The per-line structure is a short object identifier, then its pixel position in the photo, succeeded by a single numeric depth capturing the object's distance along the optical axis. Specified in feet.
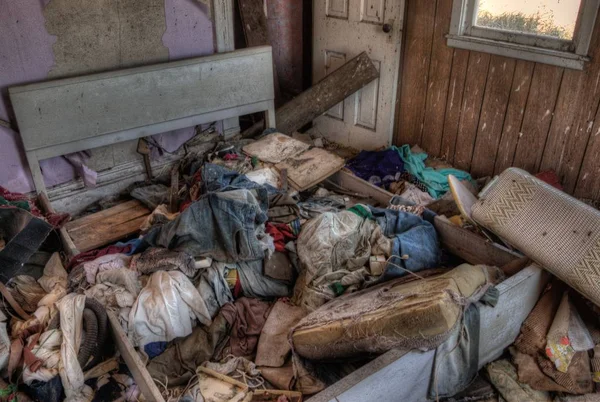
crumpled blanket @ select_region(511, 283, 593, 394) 7.23
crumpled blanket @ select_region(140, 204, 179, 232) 10.20
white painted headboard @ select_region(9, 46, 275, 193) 10.17
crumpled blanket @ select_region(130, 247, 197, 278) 8.54
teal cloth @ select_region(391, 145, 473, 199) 12.22
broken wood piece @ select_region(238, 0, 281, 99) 13.51
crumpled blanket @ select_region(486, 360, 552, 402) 7.36
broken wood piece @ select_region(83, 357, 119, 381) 7.60
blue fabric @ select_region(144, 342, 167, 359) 7.91
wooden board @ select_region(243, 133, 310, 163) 12.26
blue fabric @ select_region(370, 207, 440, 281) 8.44
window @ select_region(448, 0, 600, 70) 9.65
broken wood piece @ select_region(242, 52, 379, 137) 13.61
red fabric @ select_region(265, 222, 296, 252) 9.31
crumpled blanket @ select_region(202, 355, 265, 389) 7.62
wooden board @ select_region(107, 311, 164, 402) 6.65
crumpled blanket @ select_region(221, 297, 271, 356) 8.22
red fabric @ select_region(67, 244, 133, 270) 9.41
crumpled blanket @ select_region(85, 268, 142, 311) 8.15
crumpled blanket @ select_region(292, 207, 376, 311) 8.46
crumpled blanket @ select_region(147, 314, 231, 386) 7.78
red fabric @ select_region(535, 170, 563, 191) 10.43
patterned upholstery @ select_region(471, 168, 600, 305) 7.21
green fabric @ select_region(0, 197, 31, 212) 9.70
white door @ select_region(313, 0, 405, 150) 13.20
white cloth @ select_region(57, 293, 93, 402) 6.94
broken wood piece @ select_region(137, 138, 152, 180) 12.22
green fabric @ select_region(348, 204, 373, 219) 9.55
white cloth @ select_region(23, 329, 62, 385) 6.81
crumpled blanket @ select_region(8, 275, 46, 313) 8.66
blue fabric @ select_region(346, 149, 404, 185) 12.82
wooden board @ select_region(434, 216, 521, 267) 8.78
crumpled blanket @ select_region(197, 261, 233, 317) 8.48
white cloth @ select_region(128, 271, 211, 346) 7.84
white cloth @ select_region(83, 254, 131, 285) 8.63
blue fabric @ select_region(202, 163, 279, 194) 10.43
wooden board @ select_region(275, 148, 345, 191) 11.59
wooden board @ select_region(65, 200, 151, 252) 10.29
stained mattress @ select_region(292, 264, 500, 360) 5.54
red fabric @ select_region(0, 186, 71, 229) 10.17
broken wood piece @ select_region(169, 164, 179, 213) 11.19
